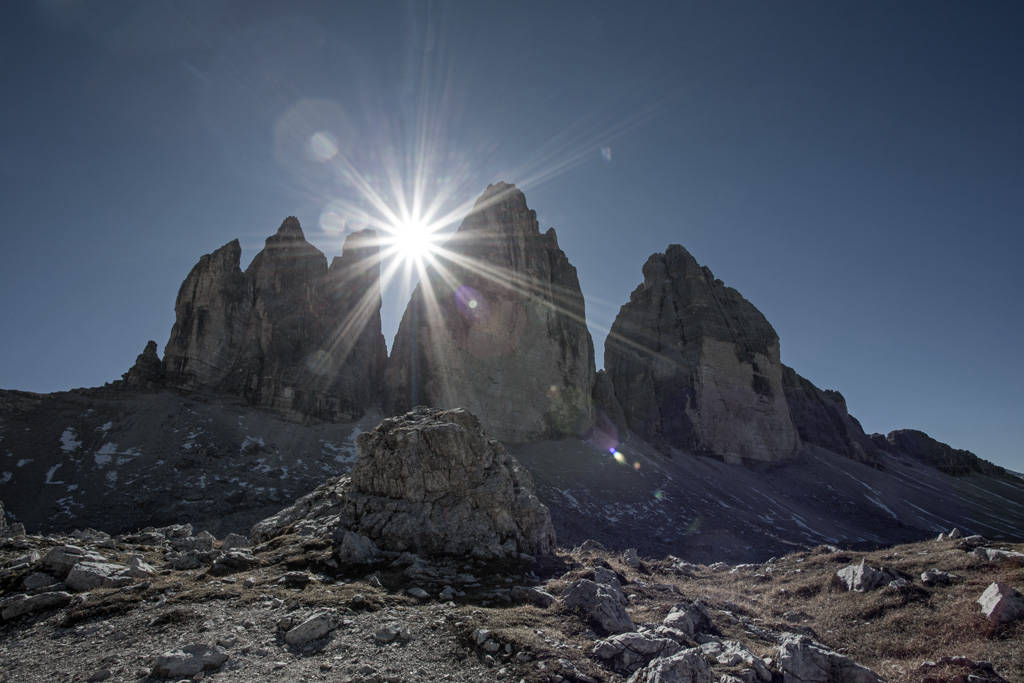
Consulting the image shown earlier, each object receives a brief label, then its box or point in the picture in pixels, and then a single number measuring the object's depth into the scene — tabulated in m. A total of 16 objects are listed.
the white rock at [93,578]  13.56
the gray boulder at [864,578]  18.11
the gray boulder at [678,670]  9.12
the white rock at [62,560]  14.11
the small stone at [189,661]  9.13
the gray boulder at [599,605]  12.77
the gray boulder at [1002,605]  12.56
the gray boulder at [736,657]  9.99
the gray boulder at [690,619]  13.32
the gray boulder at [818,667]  9.86
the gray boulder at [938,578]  16.91
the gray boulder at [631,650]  10.38
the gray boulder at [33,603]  11.96
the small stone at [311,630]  10.73
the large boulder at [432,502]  19.77
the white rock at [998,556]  16.89
